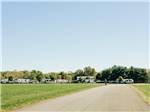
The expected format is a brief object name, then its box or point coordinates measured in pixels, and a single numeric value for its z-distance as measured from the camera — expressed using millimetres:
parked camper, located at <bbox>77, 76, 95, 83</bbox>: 90927
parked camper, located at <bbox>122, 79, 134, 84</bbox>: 84538
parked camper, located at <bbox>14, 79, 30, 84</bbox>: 87764
